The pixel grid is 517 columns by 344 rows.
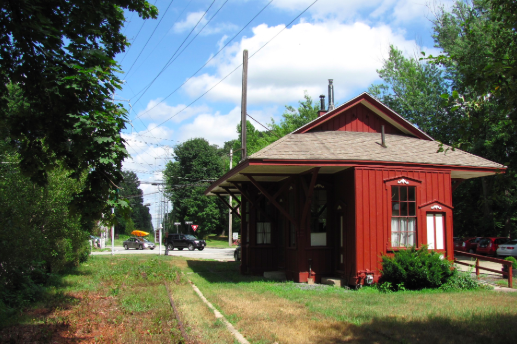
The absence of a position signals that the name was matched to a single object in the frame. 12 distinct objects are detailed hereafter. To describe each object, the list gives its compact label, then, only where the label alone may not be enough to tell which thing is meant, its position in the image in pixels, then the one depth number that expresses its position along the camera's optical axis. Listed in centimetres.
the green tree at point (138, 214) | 9971
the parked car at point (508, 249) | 2742
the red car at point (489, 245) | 2959
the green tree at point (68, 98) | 630
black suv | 4275
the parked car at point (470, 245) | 3157
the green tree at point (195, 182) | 6078
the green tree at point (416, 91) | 3219
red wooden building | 1256
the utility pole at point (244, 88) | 2034
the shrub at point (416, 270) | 1148
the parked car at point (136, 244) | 4778
